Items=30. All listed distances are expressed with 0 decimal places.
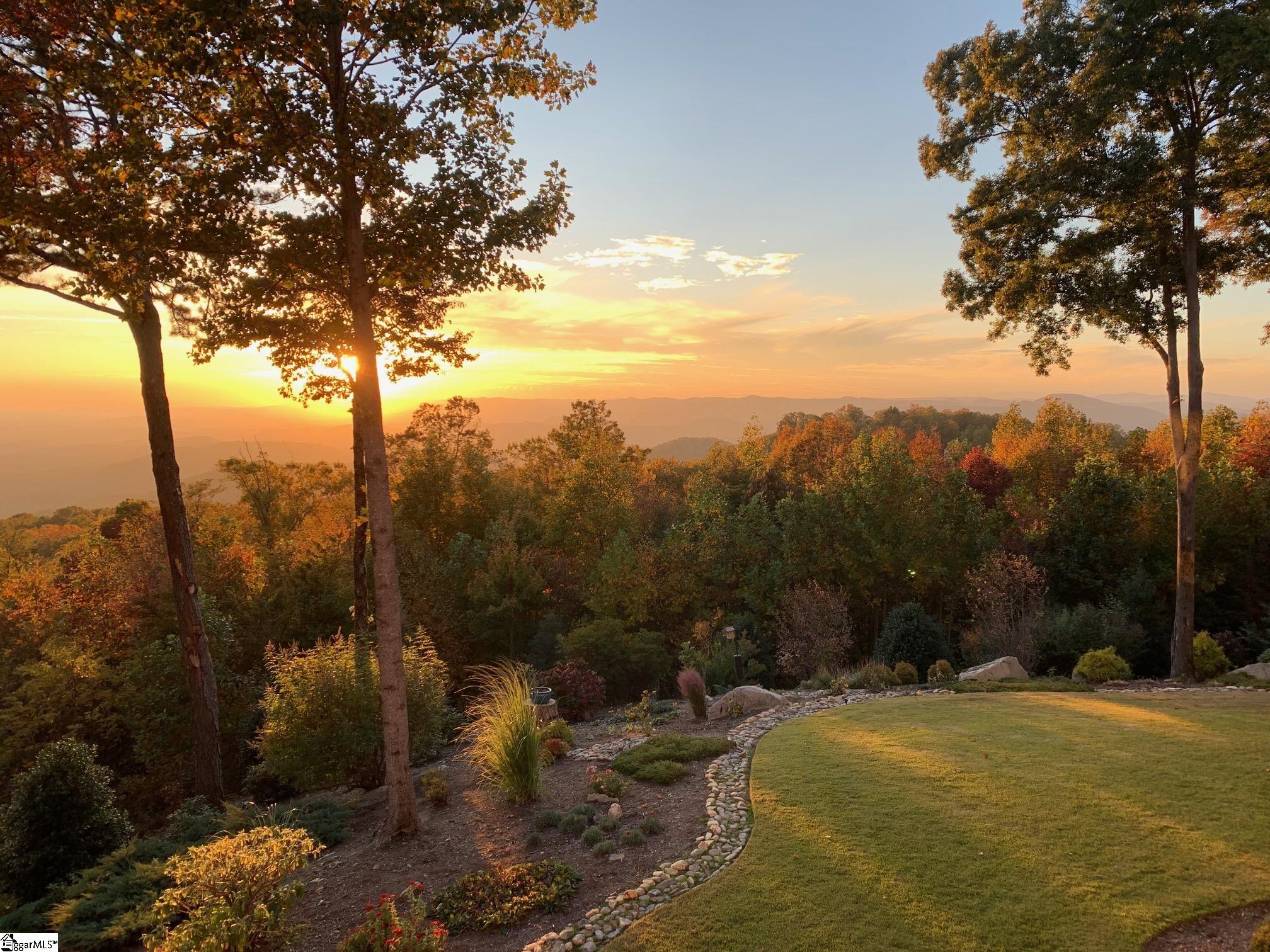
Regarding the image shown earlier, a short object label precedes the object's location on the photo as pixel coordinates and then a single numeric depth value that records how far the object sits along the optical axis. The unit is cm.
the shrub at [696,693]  1062
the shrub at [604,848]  577
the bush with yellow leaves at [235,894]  403
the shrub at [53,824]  654
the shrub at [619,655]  1717
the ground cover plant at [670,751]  812
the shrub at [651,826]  611
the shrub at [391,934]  398
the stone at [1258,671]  1077
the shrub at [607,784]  719
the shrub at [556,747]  908
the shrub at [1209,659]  1144
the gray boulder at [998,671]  1196
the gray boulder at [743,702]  1073
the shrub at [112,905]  469
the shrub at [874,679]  1202
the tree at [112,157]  539
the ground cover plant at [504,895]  480
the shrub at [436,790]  770
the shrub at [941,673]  1196
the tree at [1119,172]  1010
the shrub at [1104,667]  1141
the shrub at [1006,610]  1402
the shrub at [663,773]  753
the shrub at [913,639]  1379
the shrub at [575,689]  1414
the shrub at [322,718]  832
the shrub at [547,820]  652
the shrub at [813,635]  1559
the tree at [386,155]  570
